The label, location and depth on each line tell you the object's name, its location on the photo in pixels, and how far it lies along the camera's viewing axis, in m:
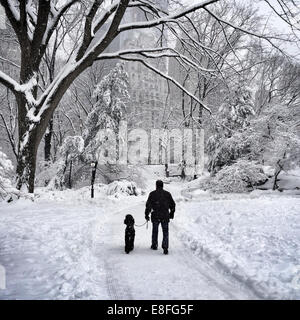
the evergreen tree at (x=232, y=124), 22.88
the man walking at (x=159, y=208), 6.25
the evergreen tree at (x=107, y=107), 21.92
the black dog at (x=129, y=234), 6.09
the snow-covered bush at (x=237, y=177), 20.62
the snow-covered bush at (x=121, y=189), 19.29
